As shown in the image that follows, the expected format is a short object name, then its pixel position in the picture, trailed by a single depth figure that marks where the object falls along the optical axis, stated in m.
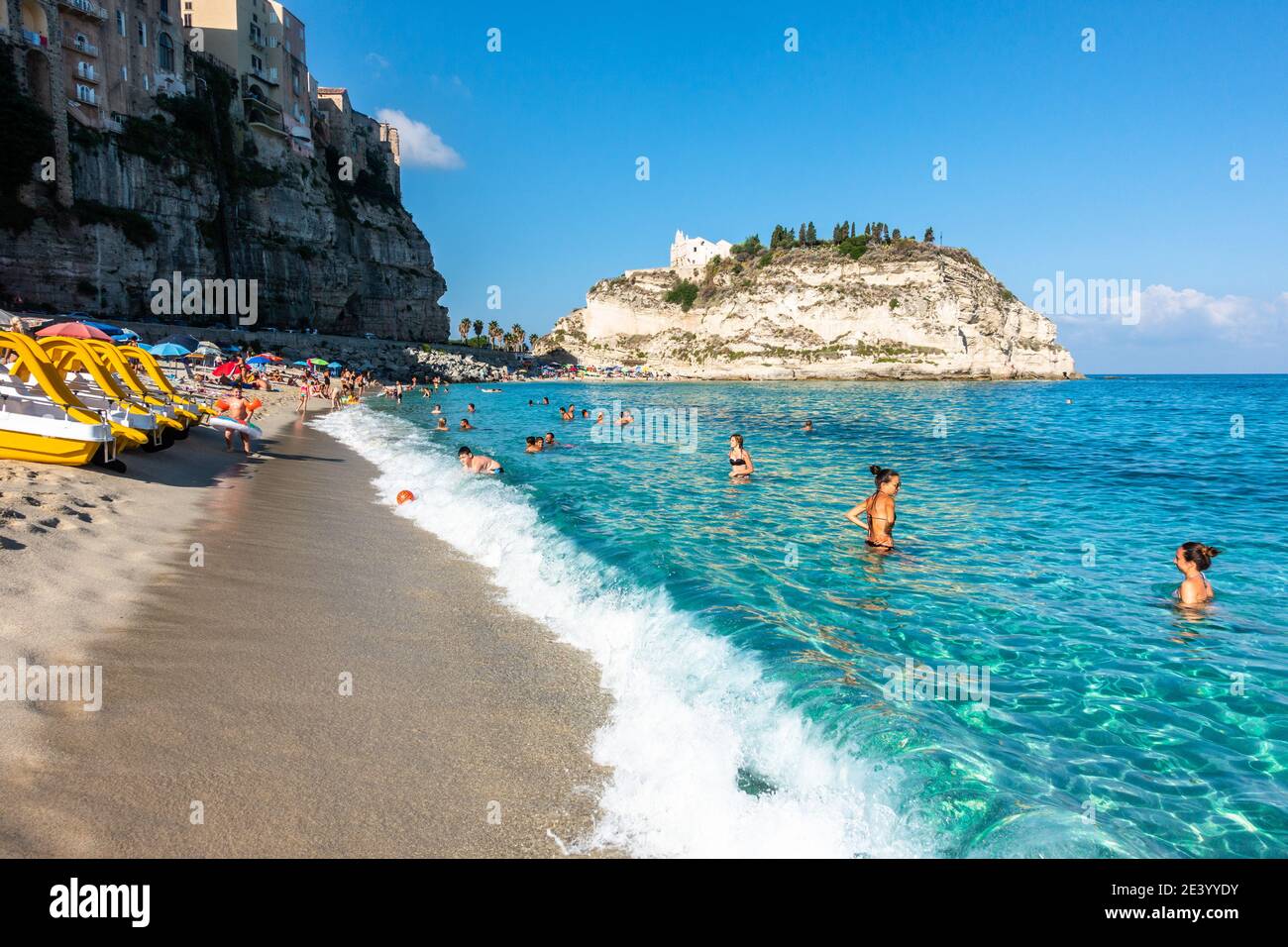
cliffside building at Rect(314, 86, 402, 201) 78.88
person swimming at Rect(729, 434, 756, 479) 16.00
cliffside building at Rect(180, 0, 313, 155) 63.16
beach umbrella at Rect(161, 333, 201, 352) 30.48
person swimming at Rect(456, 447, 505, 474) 16.62
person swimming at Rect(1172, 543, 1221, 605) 7.28
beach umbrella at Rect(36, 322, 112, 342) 19.57
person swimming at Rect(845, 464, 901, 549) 9.52
